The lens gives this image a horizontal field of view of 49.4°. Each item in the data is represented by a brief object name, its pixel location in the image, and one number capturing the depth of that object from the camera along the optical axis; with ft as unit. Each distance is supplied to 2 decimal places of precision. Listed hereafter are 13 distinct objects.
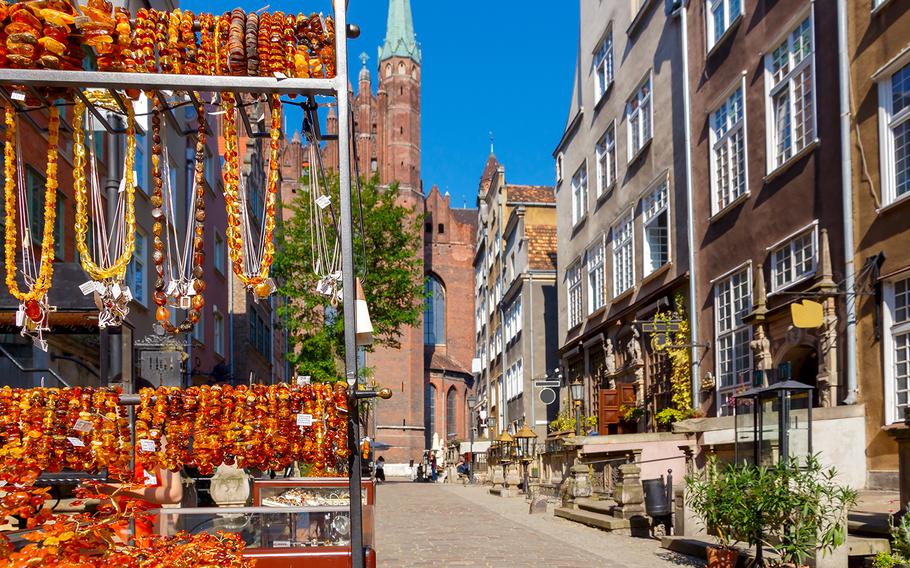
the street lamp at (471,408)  166.62
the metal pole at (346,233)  16.80
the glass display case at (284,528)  18.97
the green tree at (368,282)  125.39
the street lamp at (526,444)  111.21
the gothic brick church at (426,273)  241.55
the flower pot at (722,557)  33.68
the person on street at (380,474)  179.95
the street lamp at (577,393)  92.01
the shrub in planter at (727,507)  31.53
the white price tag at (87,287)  18.58
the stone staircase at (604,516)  52.11
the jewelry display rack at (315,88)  16.61
